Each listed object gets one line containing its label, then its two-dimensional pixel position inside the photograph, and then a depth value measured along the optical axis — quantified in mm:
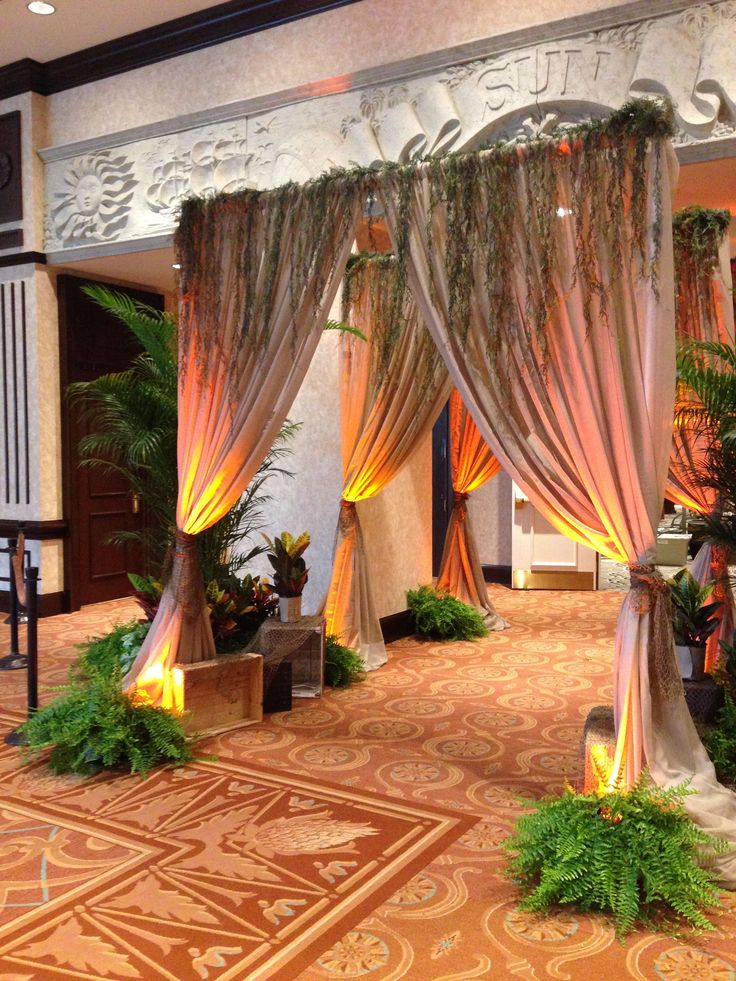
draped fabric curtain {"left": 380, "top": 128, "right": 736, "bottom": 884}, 3031
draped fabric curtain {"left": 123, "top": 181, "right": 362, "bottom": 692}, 3812
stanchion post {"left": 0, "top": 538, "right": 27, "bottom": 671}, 5555
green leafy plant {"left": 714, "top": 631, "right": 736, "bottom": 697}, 3824
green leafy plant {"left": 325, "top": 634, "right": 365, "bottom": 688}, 5184
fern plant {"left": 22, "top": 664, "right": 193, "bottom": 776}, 3752
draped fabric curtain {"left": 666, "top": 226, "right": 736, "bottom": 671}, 4398
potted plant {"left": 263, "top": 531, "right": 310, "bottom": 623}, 4922
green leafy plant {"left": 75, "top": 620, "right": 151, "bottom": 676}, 4605
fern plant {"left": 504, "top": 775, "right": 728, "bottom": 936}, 2604
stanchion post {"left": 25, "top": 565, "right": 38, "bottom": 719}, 4179
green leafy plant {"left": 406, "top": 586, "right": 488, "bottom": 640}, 6426
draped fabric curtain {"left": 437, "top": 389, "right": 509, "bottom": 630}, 6883
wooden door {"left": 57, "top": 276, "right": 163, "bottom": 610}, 7270
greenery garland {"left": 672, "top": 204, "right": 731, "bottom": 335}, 4824
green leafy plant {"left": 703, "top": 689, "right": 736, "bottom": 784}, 3338
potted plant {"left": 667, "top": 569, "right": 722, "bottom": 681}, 3703
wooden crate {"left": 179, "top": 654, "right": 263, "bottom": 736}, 4152
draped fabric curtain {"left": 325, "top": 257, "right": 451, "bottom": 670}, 5477
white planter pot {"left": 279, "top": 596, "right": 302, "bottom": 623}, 4938
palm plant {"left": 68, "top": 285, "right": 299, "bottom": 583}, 4688
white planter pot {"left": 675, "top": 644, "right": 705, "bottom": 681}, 3744
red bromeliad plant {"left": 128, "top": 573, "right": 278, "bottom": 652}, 4754
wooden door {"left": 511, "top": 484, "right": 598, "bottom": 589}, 8406
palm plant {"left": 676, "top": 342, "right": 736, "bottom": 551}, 3578
